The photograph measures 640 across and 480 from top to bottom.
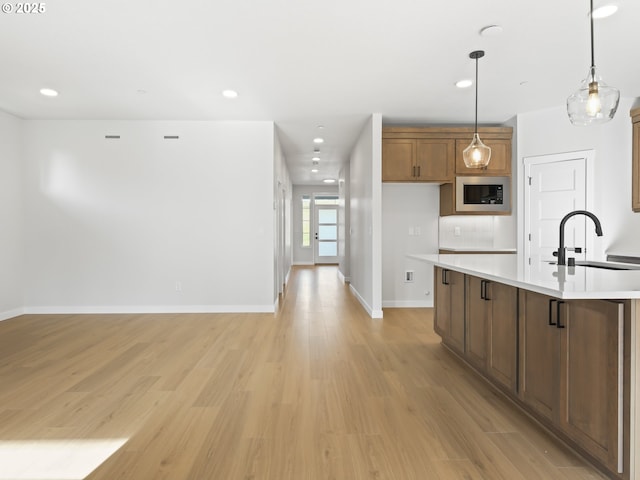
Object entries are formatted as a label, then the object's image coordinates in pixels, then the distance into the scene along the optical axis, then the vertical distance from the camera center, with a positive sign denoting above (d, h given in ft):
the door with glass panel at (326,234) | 40.73 +0.02
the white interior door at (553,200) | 14.71 +1.41
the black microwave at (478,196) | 16.76 +1.73
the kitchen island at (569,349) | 5.03 -1.99
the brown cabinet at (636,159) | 13.37 +2.74
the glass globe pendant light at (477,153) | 10.80 +2.41
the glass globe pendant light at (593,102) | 6.99 +2.57
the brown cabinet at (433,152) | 16.63 +3.74
